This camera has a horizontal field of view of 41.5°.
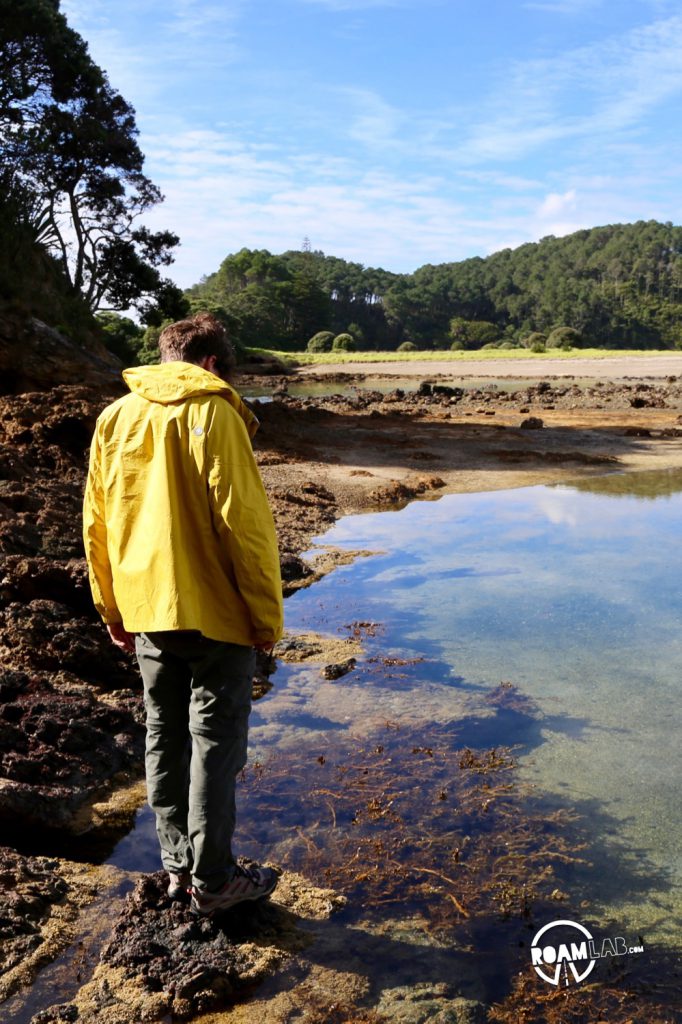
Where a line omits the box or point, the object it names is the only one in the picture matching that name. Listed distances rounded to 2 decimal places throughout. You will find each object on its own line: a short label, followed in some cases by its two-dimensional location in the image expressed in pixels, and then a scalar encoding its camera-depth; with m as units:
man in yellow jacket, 2.82
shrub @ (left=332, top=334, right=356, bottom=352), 77.69
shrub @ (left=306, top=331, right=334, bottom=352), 79.00
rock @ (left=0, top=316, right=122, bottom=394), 13.61
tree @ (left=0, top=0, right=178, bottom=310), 26.67
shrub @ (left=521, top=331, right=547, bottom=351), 74.94
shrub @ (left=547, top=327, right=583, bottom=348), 68.38
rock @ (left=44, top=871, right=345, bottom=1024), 2.73
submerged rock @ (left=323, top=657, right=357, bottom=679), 5.58
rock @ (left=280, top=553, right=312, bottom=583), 7.93
